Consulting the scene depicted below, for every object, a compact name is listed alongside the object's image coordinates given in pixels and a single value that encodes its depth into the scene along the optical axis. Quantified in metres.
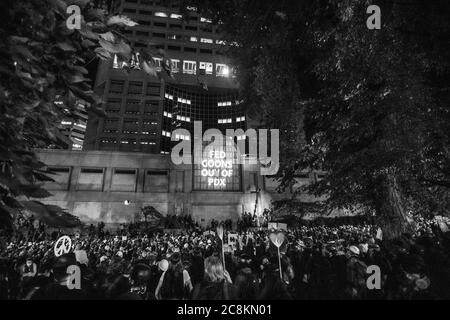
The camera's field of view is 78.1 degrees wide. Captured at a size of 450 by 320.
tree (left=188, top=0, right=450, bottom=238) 6.29
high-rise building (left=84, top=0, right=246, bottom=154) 67.94
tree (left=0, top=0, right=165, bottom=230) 1.56
